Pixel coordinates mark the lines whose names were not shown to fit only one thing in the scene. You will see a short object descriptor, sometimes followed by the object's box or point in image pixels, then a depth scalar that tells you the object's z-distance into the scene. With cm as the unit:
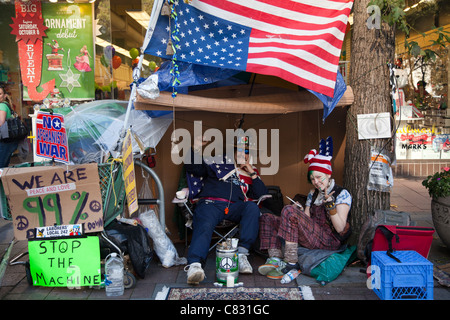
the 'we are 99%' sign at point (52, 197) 387
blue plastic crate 365
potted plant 468
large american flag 429
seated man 443
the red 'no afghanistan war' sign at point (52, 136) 385
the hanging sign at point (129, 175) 395
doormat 388
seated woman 432
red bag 401
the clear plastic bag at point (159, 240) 457
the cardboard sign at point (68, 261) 400
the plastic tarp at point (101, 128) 438
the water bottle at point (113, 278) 396
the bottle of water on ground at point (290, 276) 420
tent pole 423
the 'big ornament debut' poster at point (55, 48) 712
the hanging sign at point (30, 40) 710
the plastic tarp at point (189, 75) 434
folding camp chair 479
